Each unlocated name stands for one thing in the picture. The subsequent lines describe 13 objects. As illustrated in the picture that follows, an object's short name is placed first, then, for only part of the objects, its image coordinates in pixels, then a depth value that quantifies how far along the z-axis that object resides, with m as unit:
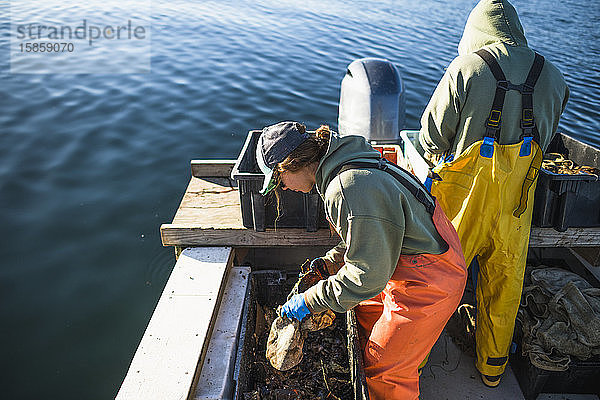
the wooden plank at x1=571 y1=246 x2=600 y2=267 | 3.30
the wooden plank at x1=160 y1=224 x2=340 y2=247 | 2.96
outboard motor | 4.55
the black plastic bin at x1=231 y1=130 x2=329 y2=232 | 2.77
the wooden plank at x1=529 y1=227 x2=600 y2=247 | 3.02
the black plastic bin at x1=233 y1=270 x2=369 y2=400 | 2.26
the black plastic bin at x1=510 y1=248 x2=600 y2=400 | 2.65
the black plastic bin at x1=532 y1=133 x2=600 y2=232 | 2.80
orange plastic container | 3.86
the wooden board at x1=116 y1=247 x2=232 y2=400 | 2.06
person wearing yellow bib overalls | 2.39
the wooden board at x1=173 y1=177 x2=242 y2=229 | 3.06
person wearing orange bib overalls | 1.81
